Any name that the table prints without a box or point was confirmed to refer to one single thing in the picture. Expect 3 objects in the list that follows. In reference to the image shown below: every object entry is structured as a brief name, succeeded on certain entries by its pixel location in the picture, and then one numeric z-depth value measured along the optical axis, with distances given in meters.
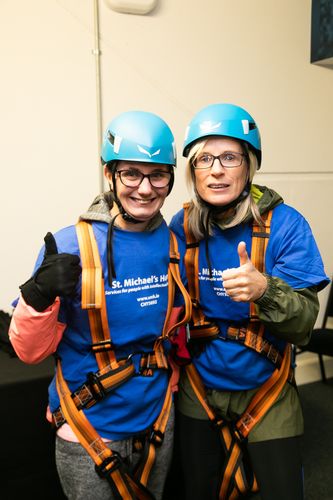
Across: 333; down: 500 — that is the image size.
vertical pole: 2.51
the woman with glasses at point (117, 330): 1.32
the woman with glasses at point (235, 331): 1.49
